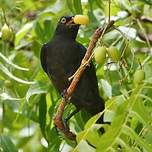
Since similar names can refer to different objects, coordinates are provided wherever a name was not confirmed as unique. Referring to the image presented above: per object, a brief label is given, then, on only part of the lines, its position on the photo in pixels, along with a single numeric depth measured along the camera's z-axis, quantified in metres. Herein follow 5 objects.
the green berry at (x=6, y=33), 5.22
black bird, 5.94
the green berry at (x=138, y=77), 4.15
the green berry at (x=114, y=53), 4.33
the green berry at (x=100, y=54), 4.20
